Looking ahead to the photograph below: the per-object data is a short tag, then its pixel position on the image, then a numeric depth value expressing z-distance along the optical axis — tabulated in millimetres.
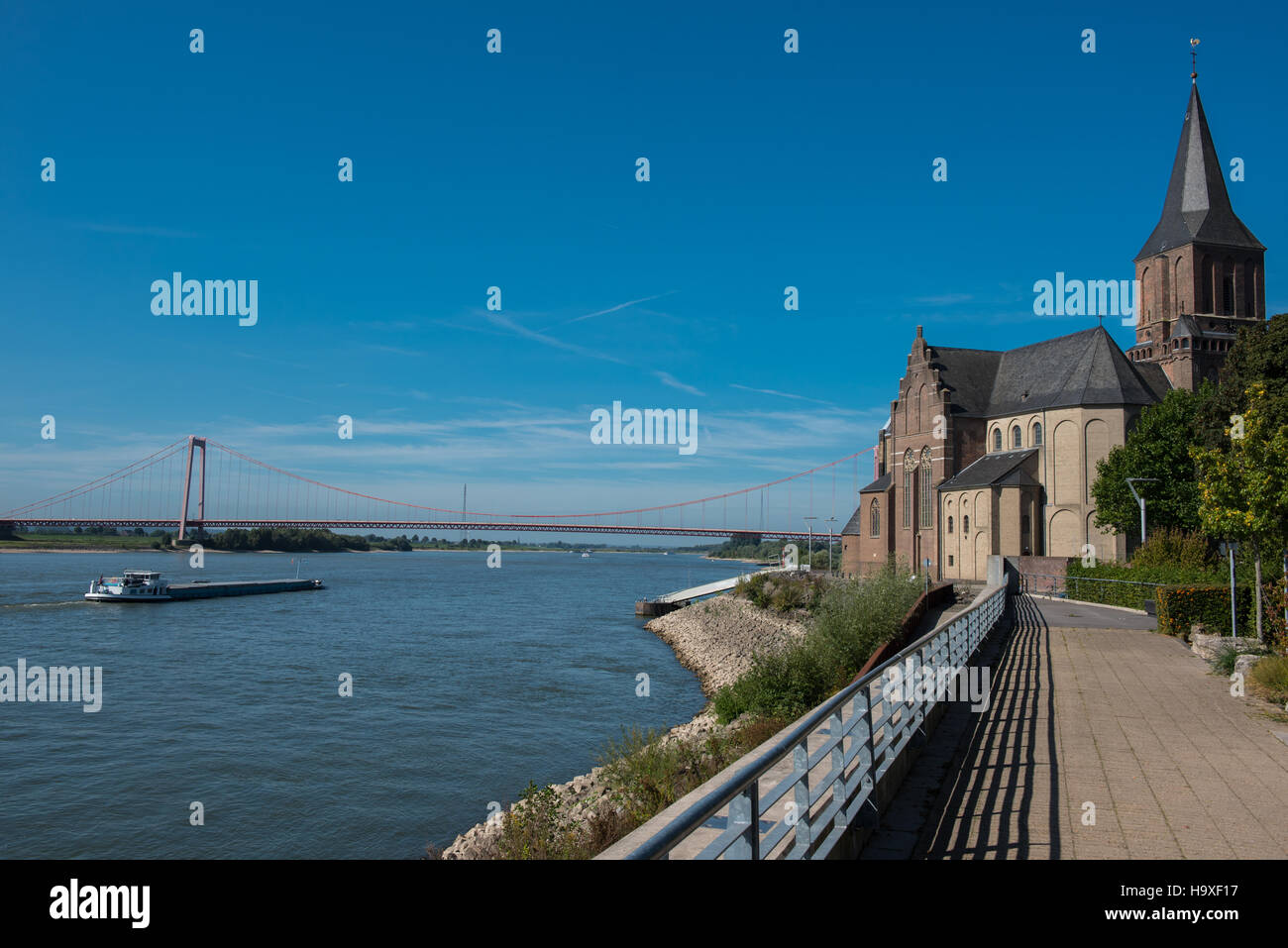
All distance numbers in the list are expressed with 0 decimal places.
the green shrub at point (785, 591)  45469
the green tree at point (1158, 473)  43438
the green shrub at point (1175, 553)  31734
